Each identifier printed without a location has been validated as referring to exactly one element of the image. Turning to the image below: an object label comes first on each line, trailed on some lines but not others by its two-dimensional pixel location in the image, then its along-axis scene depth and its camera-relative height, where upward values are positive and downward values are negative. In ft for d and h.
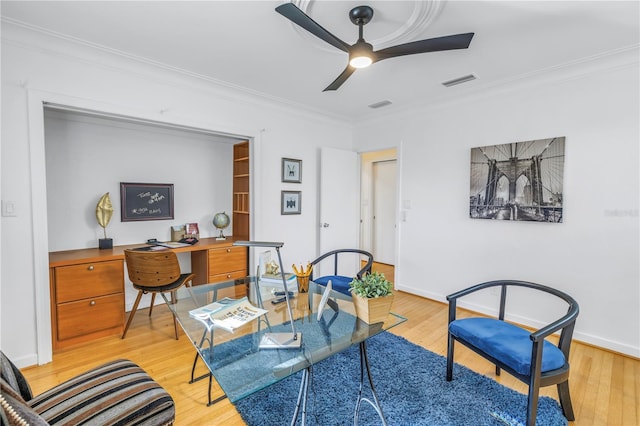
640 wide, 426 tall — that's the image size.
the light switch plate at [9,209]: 7.17 -0.15
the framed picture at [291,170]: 12.71 +1.35
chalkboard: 11.02 +0.05
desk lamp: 4.87 -2.23
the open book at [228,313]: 5.53 -2.13
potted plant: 5.56 -1.73
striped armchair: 4.02 -2.75
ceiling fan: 5.99 +3.20
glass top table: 4.24 -2.27
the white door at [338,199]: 13.82 +0.16
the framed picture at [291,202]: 12.79 +0.02
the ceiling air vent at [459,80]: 9.83 +4.00
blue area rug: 5.86 -4.08
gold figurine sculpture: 10.05 -0.38
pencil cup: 7.55 -1.96
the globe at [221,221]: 12.61 -0.77
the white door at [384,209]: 19.27 -0.42
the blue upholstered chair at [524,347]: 5.18 -2.74
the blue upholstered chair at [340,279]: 9.52 -2.56
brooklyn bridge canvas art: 9.30 +0.70
